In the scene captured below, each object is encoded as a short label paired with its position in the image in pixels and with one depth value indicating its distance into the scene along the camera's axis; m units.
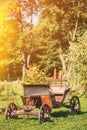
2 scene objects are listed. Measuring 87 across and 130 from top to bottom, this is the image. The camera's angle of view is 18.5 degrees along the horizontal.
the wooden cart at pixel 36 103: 11.36
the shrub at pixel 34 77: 21.85
